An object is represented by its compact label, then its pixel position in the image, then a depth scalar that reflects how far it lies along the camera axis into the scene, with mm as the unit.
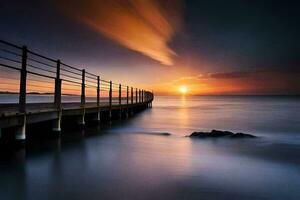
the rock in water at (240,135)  5504
